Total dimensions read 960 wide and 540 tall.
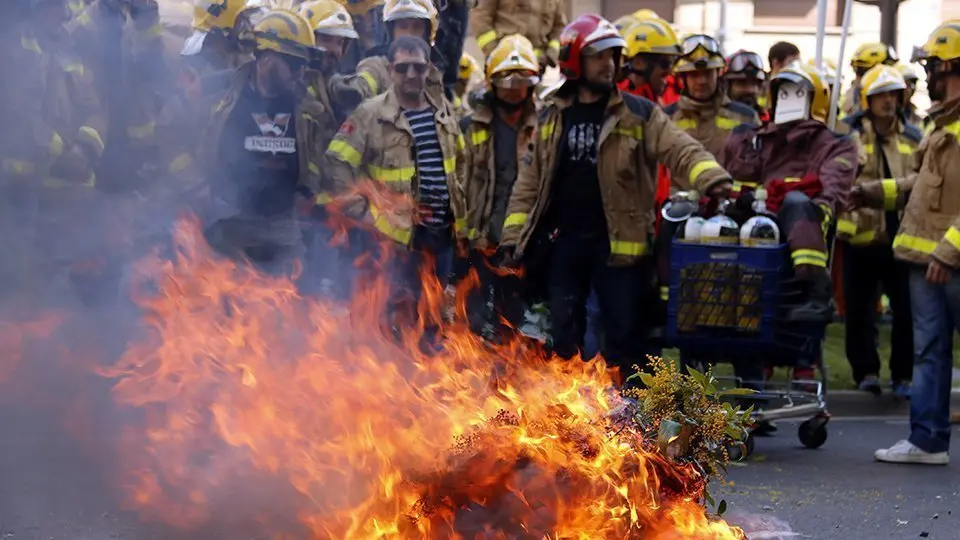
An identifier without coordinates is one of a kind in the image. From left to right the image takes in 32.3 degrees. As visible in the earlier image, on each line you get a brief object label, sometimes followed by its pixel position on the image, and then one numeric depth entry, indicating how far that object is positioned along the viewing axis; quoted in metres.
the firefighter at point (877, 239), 10.68
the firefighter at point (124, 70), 8.23
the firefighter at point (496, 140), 9.34
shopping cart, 8.13
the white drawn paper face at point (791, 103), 8.95
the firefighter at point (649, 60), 10.70
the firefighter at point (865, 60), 12.82
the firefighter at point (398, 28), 9.18
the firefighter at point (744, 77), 10.95
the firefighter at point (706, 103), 10.36
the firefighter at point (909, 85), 12.06
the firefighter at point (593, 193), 8.30
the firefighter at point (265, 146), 8.05
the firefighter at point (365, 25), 10.30
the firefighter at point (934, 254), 7.95
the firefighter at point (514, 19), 12.19
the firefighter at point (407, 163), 8.48
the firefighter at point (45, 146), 7.29
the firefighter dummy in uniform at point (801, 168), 8.08
